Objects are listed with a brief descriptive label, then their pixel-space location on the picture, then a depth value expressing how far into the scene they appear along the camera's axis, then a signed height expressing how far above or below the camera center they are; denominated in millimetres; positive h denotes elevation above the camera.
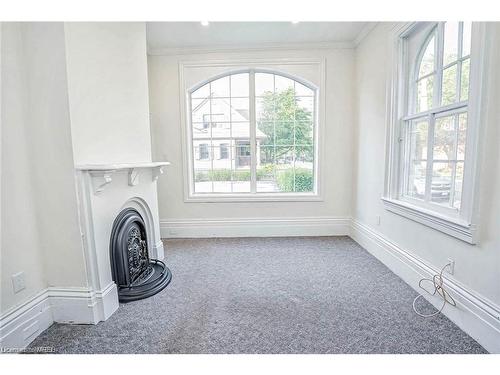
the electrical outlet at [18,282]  1590 -753
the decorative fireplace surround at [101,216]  1749 -400
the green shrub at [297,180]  3895 -339
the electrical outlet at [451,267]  1848 -822
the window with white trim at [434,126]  1815 +244
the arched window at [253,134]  3744 +368
